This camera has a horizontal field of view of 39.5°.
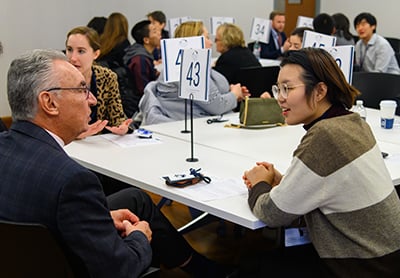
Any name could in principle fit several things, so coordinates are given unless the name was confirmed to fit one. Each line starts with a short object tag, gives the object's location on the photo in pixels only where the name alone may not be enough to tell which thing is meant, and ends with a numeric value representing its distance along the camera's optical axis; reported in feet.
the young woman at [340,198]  5.79
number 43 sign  8.61
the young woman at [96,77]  10.93
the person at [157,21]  21.68
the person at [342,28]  22.57
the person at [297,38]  16.06
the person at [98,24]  21.12
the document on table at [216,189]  6.93
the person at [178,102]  11.81
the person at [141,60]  16.69
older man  4.79
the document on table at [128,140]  9.54
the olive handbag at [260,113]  10.50
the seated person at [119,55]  16.57
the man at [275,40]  26.78
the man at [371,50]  20.12
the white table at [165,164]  6.62
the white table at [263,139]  8.61
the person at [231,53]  16.22
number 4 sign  9.84
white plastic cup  10.58
